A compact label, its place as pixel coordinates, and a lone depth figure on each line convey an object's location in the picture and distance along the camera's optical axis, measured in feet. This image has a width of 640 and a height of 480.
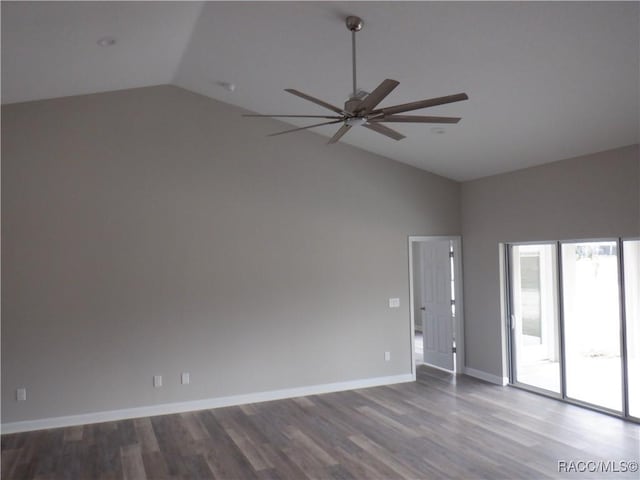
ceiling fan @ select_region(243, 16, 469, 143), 9.14
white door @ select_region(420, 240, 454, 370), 24.64
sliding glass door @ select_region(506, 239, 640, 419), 16.94
